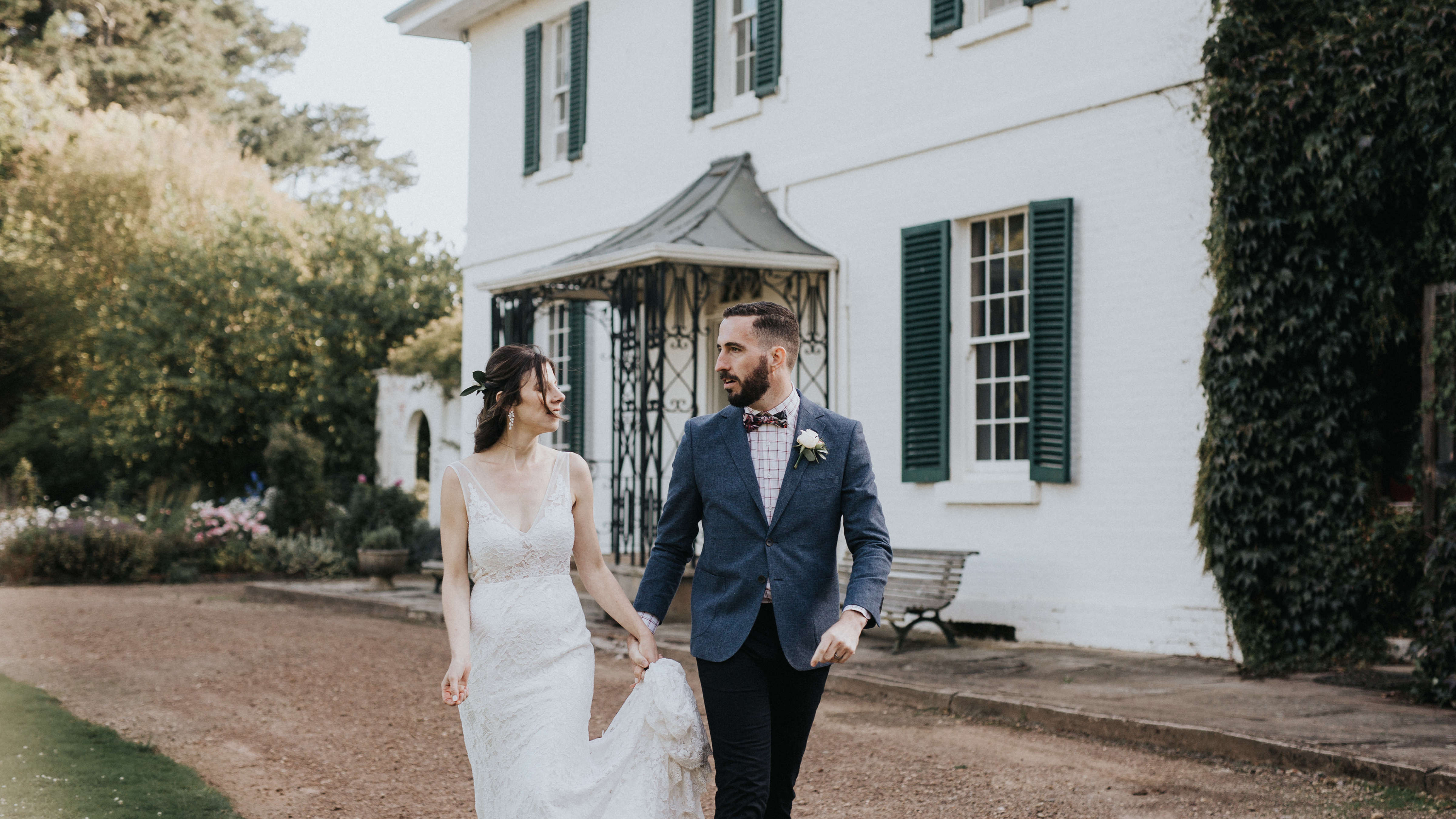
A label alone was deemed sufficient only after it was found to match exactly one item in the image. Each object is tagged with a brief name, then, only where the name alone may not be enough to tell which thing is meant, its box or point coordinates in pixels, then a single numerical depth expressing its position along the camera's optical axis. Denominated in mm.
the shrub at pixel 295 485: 19875
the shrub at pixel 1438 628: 7539
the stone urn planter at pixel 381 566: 16188
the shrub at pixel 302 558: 18484
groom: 3846
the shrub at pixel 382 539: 16438
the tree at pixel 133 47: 33688
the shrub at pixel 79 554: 17906
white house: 10000
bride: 3859
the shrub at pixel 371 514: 18672
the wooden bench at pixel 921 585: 10375
